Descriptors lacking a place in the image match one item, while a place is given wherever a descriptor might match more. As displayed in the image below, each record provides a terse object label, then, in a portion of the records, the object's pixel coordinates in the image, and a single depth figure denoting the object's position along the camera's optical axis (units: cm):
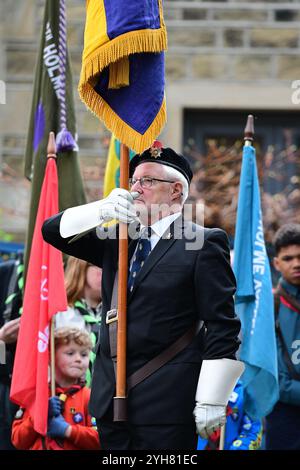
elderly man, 929
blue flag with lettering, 1204
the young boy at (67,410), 1137
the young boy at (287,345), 1264
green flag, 1322
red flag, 1153
